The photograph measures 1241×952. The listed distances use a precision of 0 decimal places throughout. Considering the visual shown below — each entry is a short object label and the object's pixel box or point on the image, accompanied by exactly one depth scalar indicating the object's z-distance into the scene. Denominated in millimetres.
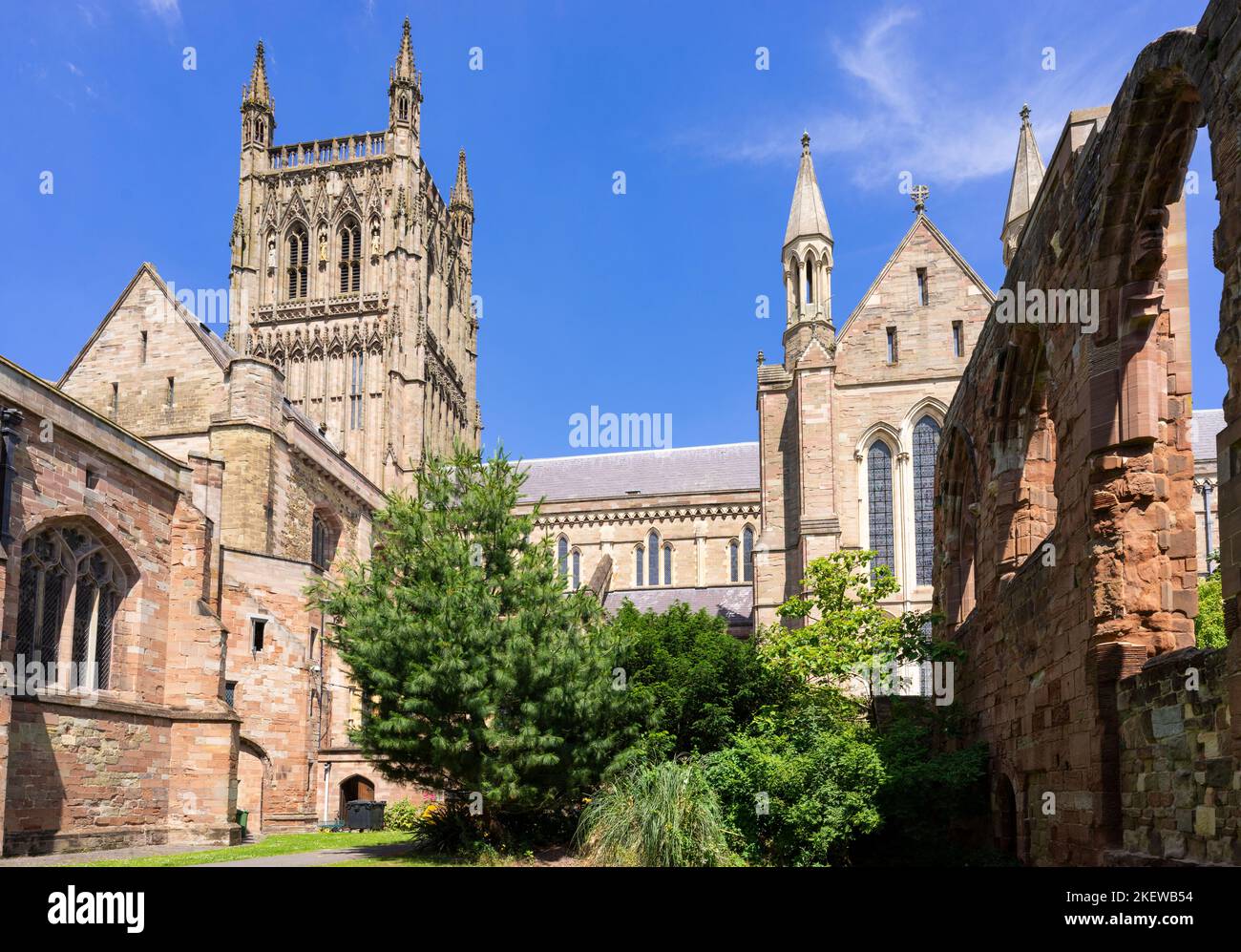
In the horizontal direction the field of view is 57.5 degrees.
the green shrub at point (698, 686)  21328
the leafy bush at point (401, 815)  28553
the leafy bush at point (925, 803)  15773
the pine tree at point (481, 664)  18906
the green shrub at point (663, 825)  16156
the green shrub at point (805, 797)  16281
